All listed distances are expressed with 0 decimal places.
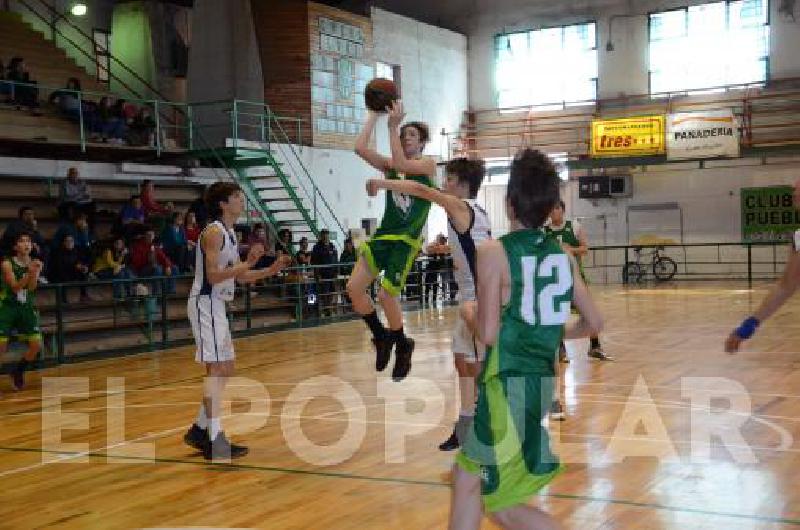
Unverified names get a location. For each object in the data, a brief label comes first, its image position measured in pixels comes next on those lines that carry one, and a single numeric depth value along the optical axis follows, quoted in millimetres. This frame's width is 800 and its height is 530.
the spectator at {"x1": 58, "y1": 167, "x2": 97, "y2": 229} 15469
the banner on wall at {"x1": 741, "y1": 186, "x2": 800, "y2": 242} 25114
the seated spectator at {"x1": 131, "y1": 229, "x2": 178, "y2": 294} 14875
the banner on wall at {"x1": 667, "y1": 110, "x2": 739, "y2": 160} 24188
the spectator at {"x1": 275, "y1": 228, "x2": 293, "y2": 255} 18172
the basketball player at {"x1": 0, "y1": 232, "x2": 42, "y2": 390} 10414
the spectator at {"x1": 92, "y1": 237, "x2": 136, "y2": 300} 14242
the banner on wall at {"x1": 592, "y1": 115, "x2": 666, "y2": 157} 25031
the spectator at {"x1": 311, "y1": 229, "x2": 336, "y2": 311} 18016
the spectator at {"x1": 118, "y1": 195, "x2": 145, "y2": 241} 15227
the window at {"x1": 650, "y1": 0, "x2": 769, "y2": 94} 25312
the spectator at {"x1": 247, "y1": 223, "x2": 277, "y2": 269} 16859
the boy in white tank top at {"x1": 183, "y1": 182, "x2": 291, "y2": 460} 6328
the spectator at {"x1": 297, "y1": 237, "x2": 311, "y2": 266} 17906
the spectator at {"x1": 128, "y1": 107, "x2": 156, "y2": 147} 18828
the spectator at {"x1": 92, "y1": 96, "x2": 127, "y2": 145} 18016
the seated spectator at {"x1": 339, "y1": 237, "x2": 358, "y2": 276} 18609
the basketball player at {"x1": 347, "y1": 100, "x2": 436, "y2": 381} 6293
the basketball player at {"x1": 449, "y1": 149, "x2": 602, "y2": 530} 3334
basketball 5793
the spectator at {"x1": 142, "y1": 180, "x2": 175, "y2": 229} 16297
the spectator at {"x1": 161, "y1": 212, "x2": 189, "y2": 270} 15562
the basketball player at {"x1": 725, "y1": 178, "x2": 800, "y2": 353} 4275
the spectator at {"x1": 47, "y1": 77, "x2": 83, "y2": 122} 18031
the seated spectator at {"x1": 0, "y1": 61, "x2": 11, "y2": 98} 17141
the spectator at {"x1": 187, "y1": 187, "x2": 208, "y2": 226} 16578
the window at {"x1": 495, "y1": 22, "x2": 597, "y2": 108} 27797
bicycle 26203
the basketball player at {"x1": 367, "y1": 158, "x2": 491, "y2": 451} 5133
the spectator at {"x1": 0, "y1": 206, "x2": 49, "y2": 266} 13086
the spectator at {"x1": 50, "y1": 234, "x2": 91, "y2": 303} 13633
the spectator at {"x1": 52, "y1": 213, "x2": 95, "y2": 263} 14098
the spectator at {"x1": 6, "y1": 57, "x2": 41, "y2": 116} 17266
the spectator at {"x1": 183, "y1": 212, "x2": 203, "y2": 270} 16141
